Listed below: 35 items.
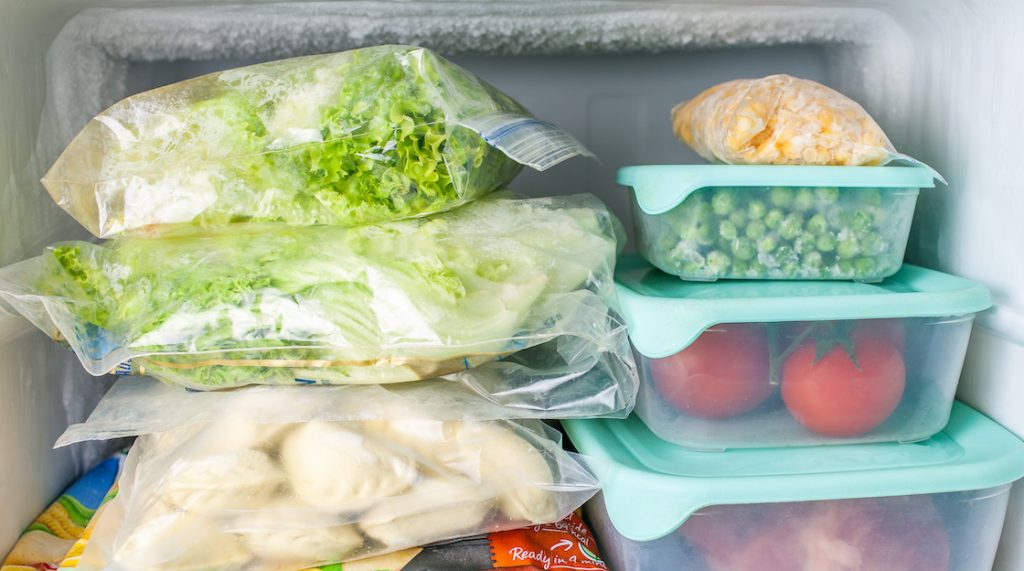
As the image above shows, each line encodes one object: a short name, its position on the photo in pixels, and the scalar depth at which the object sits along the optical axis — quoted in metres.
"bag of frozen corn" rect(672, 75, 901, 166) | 0.81
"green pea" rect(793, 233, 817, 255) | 0.81
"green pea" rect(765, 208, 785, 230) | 0.80
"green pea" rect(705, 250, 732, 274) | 0.82
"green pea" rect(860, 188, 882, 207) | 0.80
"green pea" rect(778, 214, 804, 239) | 0.80
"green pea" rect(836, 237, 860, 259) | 0.81
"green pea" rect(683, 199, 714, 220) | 0.80
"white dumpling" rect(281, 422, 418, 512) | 0.73
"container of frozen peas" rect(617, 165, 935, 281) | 0.79
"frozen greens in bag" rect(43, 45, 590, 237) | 0.75
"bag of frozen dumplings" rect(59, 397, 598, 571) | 0.72
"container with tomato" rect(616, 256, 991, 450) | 0.76
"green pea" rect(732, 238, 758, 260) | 0.82
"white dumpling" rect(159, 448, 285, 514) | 0.72
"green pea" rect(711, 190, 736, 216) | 0.80
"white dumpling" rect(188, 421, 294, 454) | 0.73
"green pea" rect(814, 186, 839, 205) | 0.80
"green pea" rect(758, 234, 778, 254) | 0.81
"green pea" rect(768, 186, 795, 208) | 0.80
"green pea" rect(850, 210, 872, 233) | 0.80
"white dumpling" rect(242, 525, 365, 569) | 0.74
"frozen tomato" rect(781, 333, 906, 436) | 0.77
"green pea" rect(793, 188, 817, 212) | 0.80
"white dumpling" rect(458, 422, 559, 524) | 0.78
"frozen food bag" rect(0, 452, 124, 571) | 0.85
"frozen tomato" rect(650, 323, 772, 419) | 0.77
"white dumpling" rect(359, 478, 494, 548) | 0.75
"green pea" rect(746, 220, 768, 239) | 0.81
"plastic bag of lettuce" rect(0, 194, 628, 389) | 0.74
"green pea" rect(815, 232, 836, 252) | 0.81
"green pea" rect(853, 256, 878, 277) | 0.82
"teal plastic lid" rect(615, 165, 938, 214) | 0.78
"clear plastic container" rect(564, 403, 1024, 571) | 0.74
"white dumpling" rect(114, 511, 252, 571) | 0.71
